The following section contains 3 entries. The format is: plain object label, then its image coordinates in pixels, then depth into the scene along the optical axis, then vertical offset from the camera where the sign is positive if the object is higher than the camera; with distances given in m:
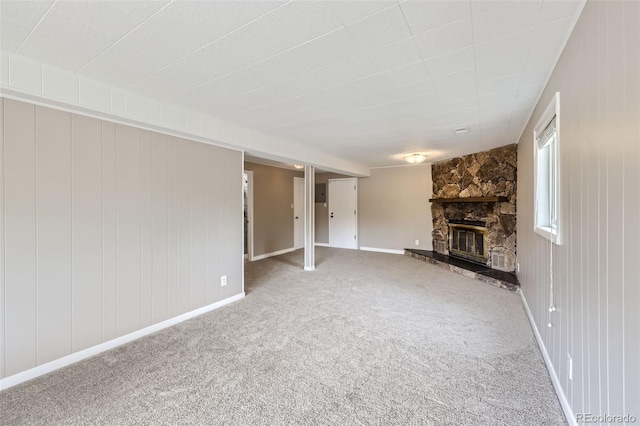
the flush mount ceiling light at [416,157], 4.91 +0.98
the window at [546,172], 2.04 +0.36
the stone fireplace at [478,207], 4.51 +0.05
